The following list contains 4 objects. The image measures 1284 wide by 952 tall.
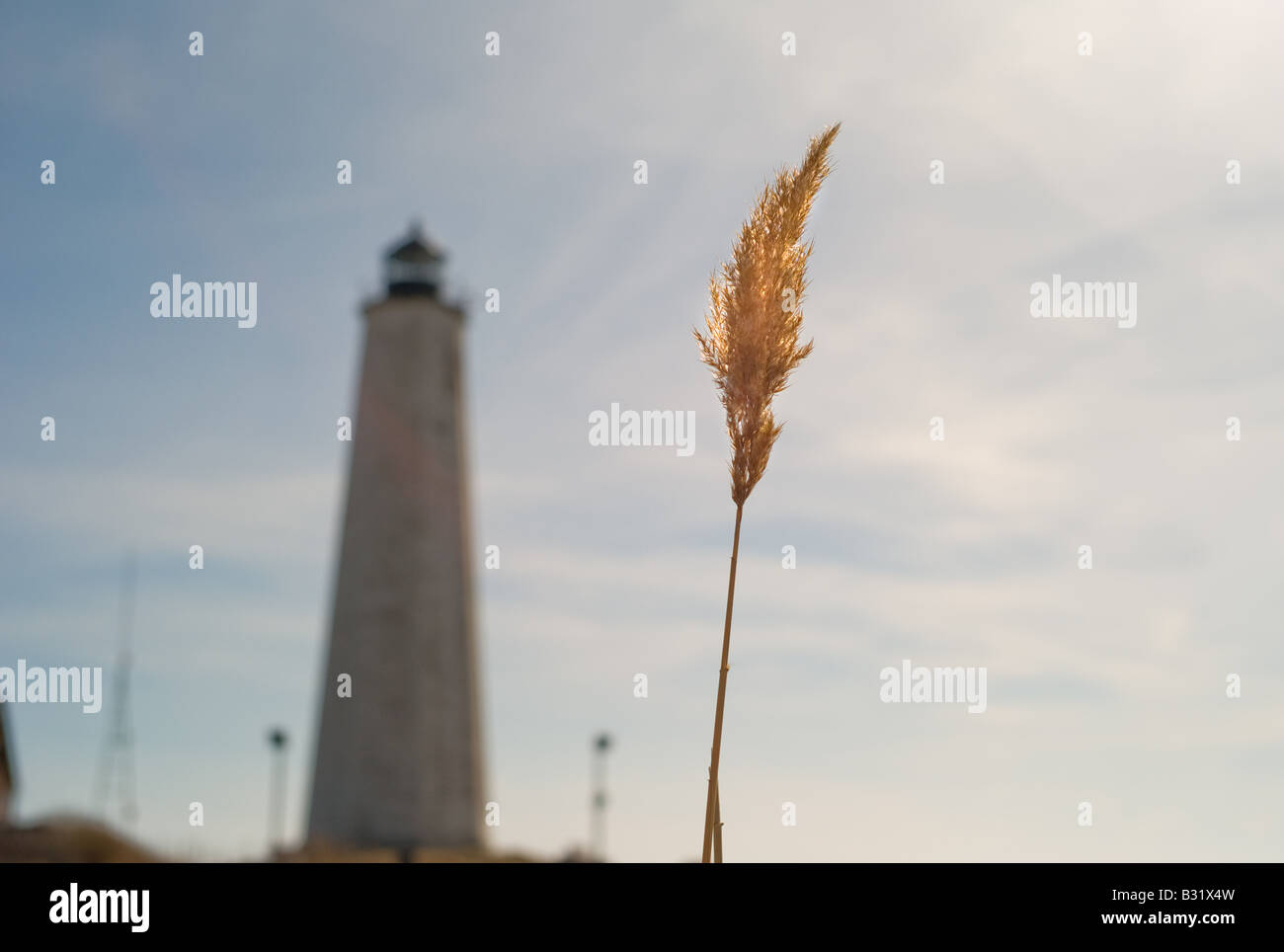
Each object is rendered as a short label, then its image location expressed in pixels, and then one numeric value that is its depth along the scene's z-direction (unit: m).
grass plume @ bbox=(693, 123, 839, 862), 4.80
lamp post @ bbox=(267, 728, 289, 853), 26.22
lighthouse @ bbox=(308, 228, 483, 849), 32.50
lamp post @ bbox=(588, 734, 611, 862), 31.18
